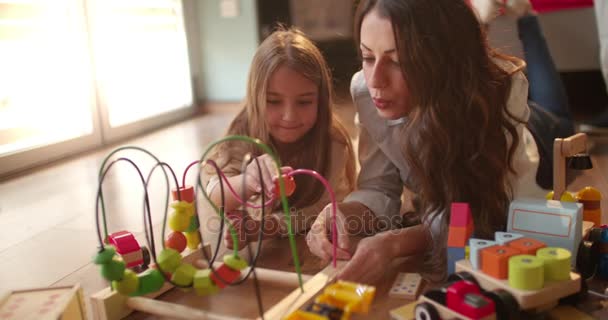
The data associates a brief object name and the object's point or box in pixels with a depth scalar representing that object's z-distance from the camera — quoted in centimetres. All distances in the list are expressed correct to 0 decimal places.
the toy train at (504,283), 64
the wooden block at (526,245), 69
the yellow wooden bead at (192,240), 89
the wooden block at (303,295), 69
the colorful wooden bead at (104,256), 64
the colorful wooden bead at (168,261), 68
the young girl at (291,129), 104
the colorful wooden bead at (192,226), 87
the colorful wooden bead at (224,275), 64
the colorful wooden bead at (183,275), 67
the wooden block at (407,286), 79
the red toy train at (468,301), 63
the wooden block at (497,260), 67
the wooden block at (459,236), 78
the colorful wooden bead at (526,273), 64
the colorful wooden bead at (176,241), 83
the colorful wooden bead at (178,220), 74
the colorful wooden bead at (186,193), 87
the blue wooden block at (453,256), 78
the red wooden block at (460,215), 77
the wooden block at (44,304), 67
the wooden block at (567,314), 72
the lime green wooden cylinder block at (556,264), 67
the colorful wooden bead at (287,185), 77
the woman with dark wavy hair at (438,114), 83
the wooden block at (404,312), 70
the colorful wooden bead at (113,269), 65
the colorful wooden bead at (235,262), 64
